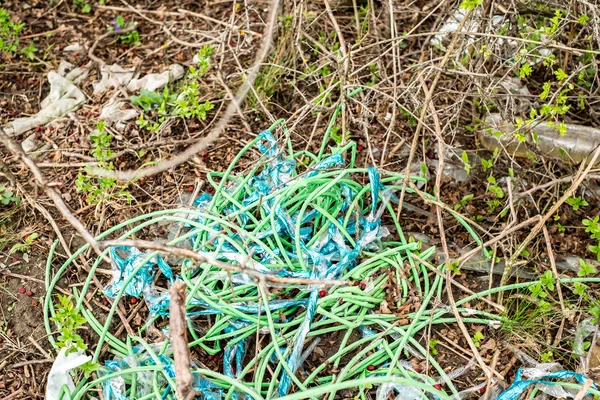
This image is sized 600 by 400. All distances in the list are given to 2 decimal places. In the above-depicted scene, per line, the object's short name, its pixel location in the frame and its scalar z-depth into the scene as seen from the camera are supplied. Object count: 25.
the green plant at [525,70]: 2.50
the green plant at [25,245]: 2.77
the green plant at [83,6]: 3.80
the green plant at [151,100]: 3.22
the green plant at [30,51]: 3.52
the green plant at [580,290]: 2.39
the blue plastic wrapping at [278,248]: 2.44
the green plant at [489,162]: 2.70
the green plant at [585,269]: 2.39
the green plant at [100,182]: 2.83
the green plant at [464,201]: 2.76
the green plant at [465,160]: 2.64
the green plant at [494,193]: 2.65
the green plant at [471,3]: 2.30
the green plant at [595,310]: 2.39
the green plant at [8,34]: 3.55
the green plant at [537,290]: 2.39
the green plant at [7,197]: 2.90
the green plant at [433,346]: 2.40
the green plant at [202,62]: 3.06
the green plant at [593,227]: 2.40
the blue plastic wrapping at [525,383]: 2.25
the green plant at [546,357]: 2.32
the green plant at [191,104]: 3.06
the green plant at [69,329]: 2.27
